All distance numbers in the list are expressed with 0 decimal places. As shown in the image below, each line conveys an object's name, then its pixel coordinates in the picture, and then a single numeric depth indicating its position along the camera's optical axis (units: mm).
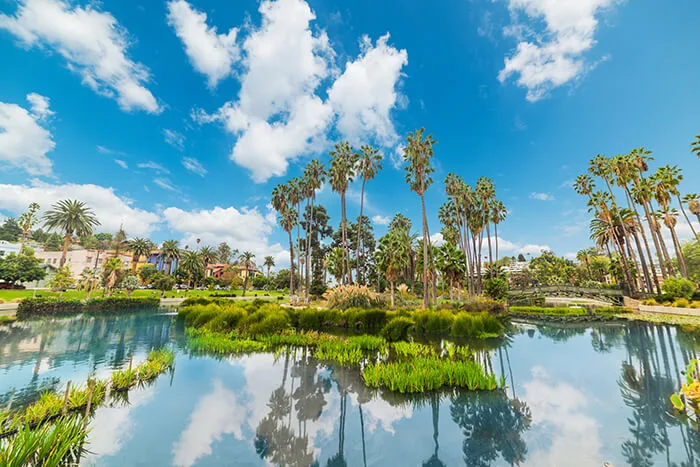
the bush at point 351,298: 28734
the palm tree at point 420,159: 37750
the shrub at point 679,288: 32500
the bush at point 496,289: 42656
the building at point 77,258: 72875
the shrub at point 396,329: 19734
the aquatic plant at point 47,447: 4823
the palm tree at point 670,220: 41981
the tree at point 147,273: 73312
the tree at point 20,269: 44500
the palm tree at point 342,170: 45281
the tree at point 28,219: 77375
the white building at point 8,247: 68881
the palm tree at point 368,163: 45156
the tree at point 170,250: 74375
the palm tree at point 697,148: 33012
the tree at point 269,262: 91500
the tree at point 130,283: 47469
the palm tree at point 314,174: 51438
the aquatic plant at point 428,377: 10039
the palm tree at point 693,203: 38562
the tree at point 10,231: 100500
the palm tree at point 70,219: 62844
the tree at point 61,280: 46334
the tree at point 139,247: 72438
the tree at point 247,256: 80500
